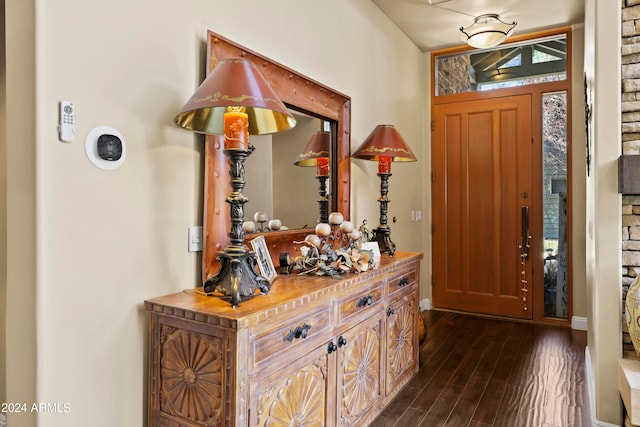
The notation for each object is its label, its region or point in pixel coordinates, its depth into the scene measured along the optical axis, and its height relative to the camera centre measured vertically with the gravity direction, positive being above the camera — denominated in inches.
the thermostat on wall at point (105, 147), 58.9 +10.0
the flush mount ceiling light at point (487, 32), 142.9 +64.9
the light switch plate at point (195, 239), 73.5 -4.5
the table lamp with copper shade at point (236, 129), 60.9 +13.6
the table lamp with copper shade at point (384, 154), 120.2 +18.0
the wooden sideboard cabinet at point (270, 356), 56.4 -22.9
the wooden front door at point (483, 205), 173.8 +3.9
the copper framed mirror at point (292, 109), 75.0 +16.1
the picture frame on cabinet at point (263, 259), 77.7 -8.8
